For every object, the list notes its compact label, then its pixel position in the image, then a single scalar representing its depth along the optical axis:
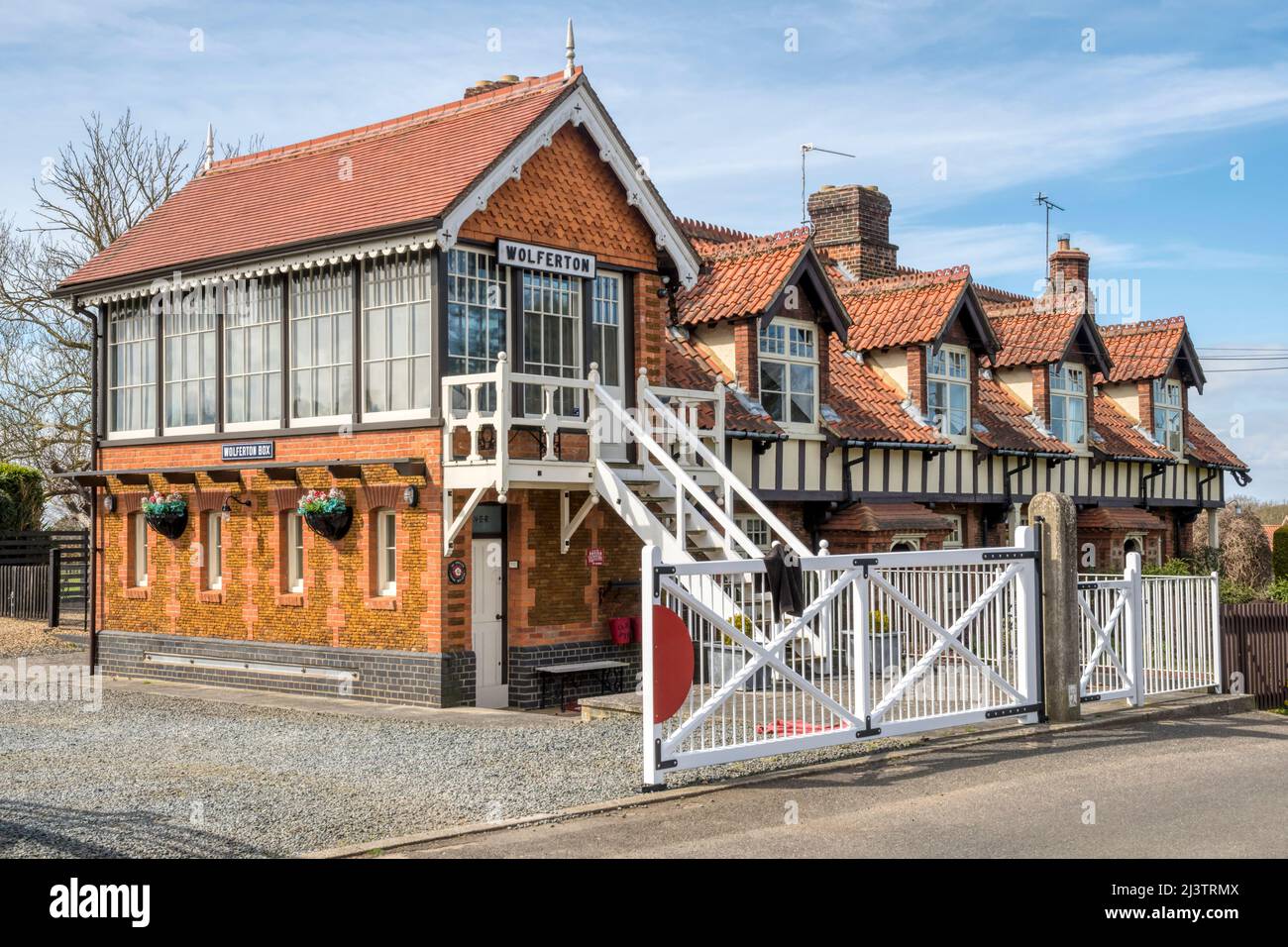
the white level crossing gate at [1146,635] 15.01
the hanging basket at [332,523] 17.56
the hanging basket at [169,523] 20.02
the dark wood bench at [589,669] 17.39
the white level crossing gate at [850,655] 10.91
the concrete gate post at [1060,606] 14.06
